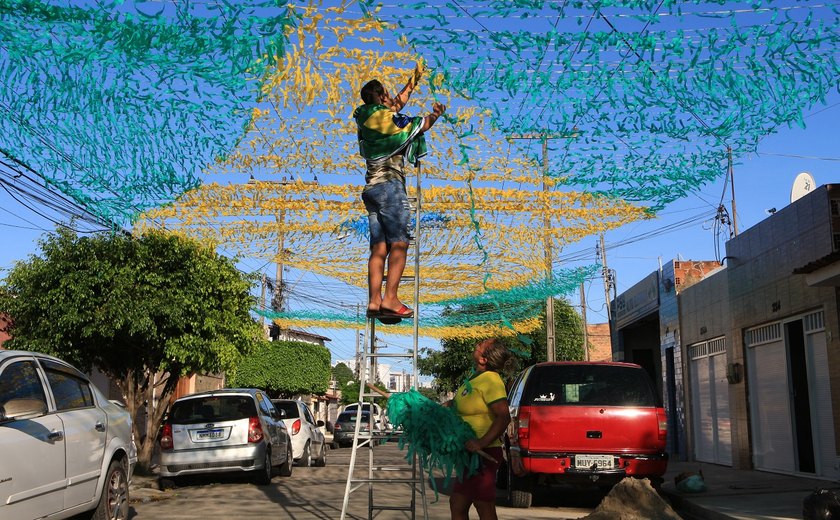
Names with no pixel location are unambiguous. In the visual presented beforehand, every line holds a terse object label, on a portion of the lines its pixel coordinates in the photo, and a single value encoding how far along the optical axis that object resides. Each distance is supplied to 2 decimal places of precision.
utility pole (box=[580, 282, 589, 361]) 49.40
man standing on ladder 7.20
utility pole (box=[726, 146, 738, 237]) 11.20
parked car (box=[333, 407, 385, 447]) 36.50
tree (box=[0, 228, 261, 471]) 16.73
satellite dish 18.45
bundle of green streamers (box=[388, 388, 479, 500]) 6.16
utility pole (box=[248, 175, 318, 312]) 14.26
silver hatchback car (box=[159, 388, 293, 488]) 14.79
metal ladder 7.10
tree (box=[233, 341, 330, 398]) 46.25
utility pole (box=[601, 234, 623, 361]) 49.03
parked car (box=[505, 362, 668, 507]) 11.21
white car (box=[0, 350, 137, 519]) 6.71
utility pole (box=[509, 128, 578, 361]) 11.09
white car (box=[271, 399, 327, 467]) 20.00
